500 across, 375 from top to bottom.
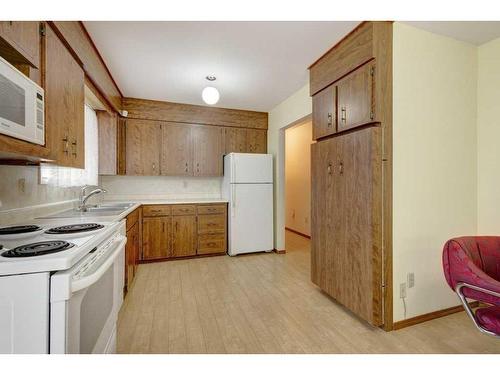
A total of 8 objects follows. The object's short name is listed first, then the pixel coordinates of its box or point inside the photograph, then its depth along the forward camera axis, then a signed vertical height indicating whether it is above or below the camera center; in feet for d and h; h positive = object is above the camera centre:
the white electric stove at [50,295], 2.75 -1.34
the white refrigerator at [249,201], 12.17 -0.75
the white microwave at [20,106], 3.27 +1.27
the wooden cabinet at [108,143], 10.89 +2.09
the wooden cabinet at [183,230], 11.25 -2.20
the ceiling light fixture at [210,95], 8.59 +3.44
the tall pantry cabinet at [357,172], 5.83 +0.44
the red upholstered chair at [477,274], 3.76 -1.54
